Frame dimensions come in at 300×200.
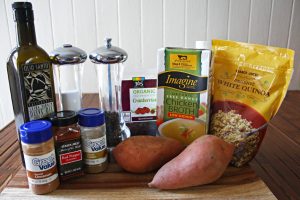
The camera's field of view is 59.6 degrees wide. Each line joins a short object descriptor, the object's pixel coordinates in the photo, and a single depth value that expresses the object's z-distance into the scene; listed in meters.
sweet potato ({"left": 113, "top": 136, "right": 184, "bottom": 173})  0.52
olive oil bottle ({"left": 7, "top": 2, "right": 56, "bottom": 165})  0.49
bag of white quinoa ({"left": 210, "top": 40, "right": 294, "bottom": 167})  0.54
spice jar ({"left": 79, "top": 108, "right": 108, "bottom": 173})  0.50
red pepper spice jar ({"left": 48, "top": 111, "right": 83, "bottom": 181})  0.48
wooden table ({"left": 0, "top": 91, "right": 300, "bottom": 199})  0.47
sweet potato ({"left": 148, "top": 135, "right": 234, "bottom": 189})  0.47
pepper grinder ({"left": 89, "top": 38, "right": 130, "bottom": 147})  0.62
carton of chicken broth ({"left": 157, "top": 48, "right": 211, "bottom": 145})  0.57
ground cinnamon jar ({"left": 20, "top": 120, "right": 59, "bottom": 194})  0.43
